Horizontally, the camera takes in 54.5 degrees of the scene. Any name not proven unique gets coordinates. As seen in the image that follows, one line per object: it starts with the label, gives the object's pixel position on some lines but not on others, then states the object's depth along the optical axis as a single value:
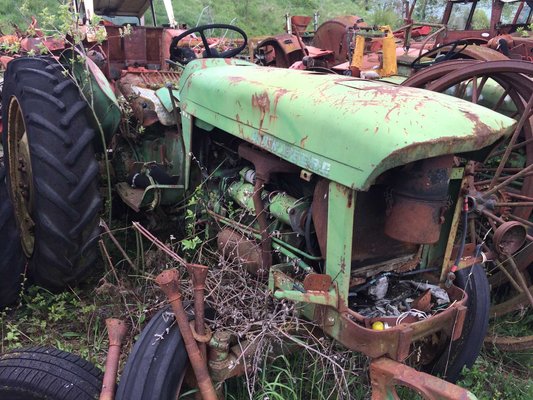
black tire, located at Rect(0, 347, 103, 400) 1.93
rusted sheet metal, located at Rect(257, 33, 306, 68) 6.01
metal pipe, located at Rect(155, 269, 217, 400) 1.92
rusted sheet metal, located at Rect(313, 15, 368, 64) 7.11
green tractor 1.78
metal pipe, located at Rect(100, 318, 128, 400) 1.92
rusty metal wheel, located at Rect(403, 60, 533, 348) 2.85
